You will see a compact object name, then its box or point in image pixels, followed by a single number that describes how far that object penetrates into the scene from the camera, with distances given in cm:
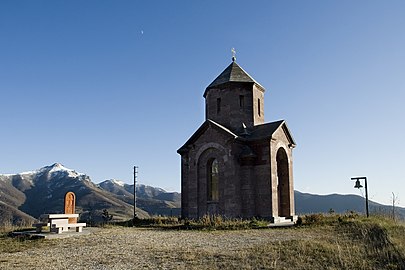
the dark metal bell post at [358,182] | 2255
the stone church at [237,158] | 2398
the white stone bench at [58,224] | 1608
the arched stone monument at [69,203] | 2116
